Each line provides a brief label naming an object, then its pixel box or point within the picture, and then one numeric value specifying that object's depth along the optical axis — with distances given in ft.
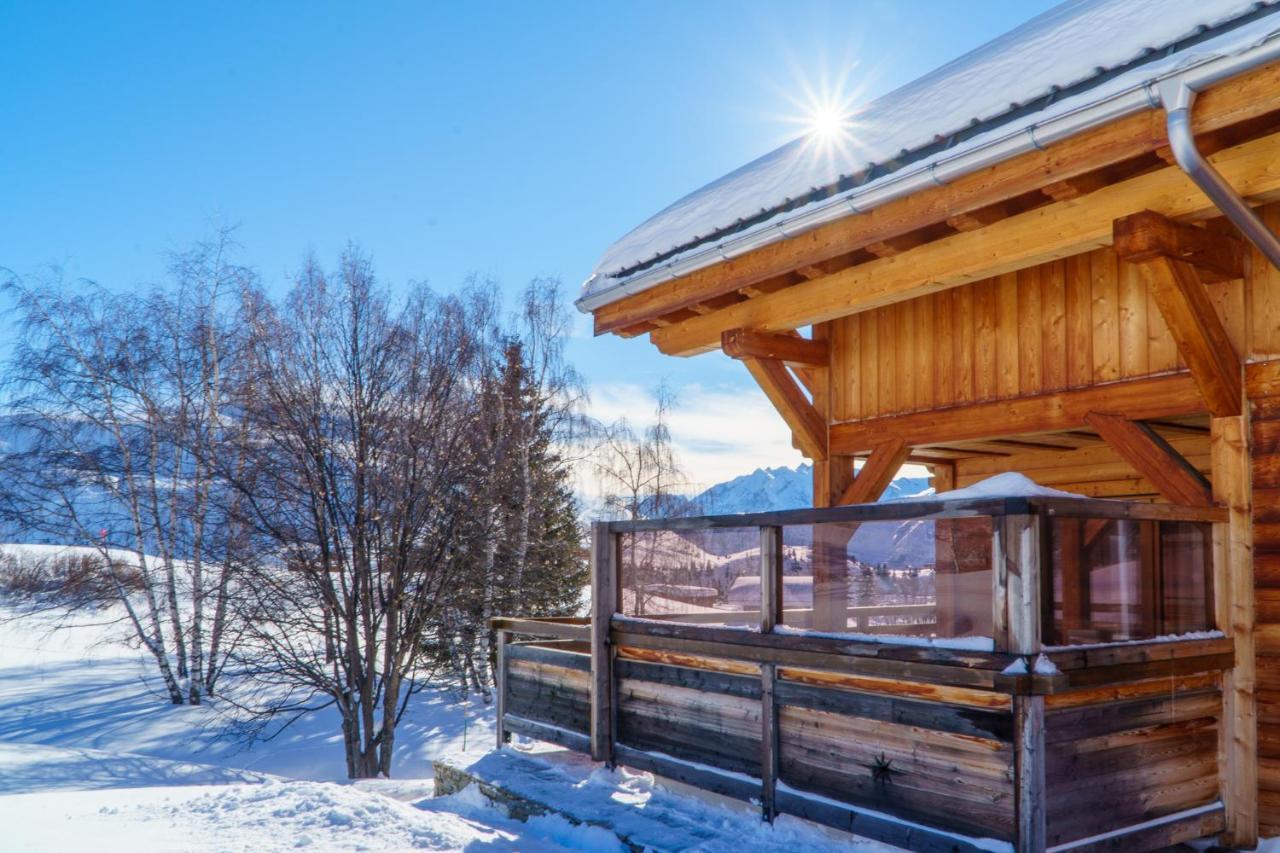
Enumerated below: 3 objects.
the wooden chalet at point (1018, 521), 13.04
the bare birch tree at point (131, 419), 52.16
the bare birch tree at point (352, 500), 41.29
